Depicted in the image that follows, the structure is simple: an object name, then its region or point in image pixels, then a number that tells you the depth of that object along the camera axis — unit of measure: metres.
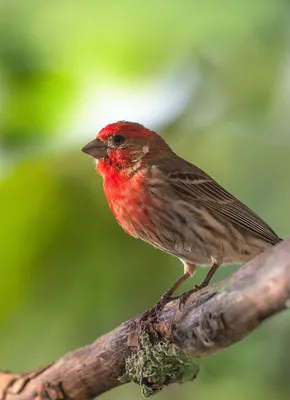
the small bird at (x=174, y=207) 3.82
